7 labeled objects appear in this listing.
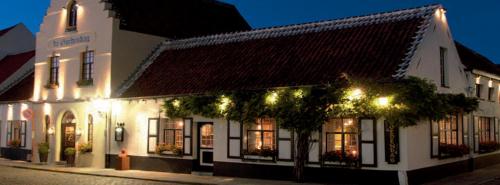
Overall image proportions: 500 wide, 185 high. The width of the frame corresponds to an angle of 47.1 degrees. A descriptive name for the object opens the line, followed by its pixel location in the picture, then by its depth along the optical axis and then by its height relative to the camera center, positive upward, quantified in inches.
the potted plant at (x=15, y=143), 1144.8 -19.6
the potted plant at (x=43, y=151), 1024.9 -31.2
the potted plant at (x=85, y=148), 954.7 -23.6
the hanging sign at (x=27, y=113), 1039.6 +36.1
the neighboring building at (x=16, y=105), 1135.0 +59.2
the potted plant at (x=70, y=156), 962.1 -37.5
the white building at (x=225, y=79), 679.1 +79.2
